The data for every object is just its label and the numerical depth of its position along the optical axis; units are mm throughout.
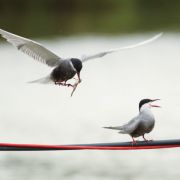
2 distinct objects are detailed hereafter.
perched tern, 10758
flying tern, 10946
